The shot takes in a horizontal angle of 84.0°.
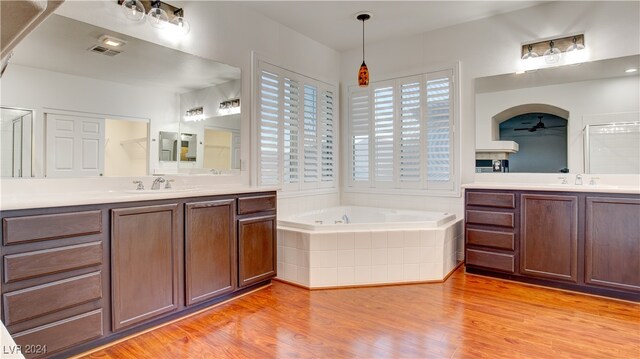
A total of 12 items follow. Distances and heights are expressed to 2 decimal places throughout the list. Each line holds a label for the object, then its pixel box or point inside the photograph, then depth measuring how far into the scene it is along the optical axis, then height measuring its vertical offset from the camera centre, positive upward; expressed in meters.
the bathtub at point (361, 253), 3.03 -0.63
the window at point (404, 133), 3.93 +0.56
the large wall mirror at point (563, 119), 3.06 +0.58
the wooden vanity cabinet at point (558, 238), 2.66 -0.48
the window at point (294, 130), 3.58 +0.56
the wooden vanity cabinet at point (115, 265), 1.67 -0.49
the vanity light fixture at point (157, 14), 2.48 +1.23
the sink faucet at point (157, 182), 2.64 -0.02
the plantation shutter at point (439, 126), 3.90 +0.60
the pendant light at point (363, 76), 3.13 +0.92
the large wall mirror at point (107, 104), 2.07 +0.52
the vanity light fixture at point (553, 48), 3.23 +1.24
